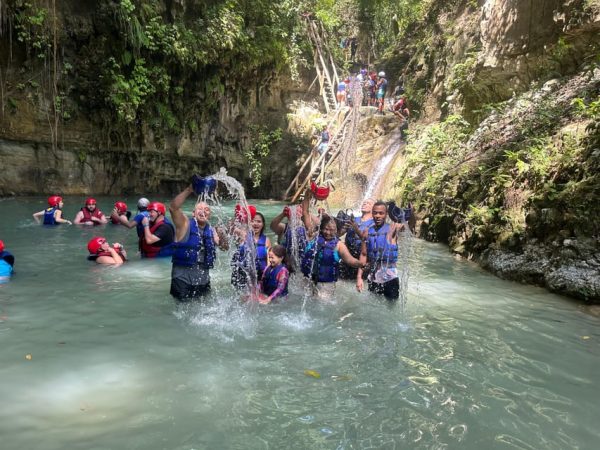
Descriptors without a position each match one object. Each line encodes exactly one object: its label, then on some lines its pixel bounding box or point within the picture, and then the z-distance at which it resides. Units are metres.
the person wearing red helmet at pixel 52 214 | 11.39
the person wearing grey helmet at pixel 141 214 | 8.53
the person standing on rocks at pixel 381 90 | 20.87
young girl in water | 5.91
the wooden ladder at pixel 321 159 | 19.73
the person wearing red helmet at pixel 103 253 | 8.23
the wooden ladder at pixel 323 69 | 23.16
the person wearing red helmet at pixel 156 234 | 8.40
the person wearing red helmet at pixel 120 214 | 10.83
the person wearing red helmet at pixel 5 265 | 6.71
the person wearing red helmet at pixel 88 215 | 11.72
